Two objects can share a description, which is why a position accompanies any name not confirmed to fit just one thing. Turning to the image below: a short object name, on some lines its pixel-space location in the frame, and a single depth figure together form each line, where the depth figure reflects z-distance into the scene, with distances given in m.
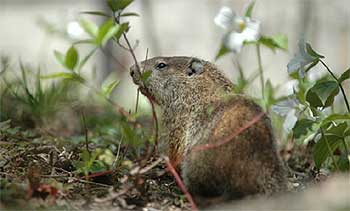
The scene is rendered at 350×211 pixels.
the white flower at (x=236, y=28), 7.55
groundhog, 5.37
